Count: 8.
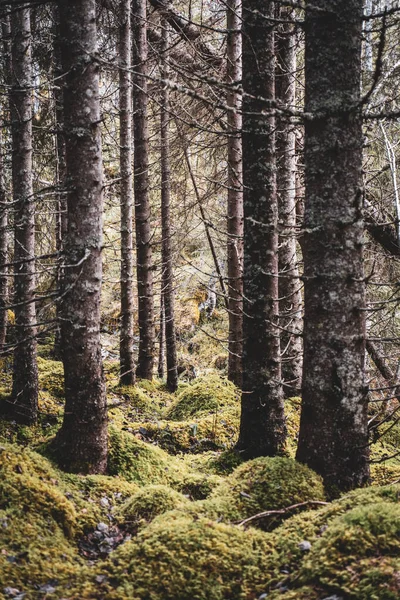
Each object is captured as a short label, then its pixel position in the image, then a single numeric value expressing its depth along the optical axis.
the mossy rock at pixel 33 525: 2.99
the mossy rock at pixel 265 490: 3.80
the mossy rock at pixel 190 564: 2.82
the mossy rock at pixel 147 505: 4.09
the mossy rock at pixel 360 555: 2.46
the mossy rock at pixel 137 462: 5.46
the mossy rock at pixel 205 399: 8.21
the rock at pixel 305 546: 3.15
